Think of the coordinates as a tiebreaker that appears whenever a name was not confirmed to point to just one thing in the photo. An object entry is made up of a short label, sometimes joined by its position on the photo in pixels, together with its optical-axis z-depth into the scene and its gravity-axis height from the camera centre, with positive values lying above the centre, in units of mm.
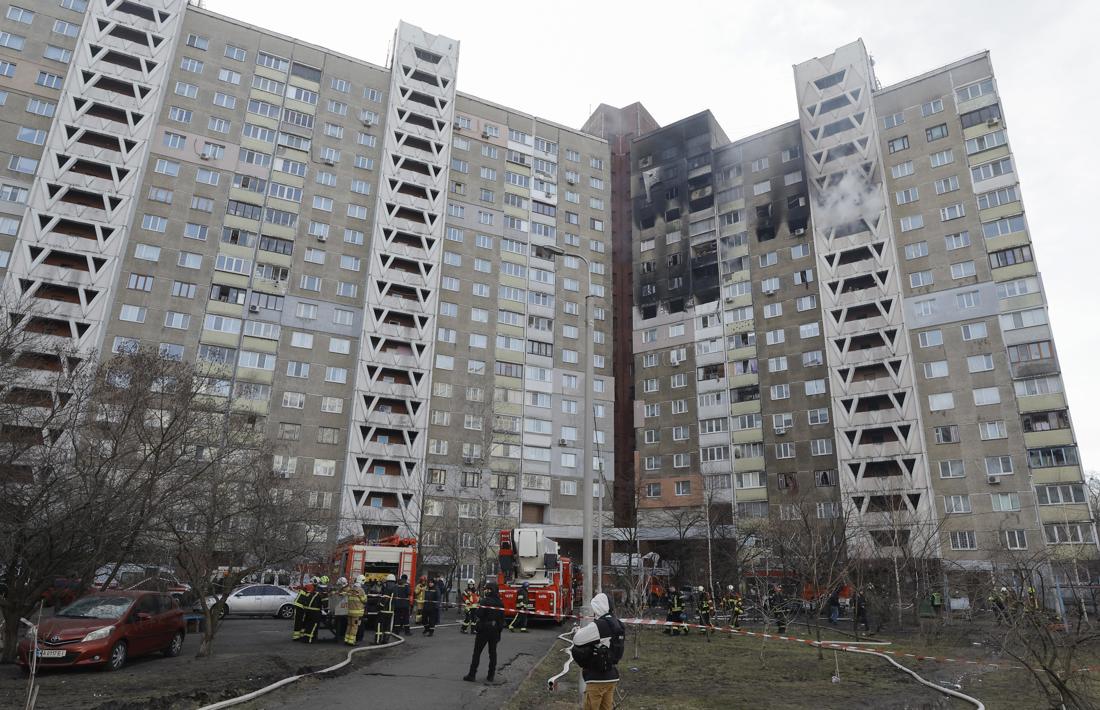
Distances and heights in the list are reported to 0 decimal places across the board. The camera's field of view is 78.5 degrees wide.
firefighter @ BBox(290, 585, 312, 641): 19625 -1755
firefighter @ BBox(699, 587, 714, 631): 26688 -1943
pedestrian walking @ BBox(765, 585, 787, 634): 26416 -1896
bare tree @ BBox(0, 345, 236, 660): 14109 +1296
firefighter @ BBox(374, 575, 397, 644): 19375 -1696
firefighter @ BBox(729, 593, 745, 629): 28828 -2064
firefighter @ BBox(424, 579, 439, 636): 22045 -1838
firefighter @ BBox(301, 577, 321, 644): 19375 -1823
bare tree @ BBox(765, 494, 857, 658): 29891 +1006
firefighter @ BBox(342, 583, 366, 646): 18391 -1648
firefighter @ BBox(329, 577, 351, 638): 19297 -1538
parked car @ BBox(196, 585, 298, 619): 30047 -2283
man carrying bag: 8969 -1280
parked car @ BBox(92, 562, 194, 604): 27719 -1368
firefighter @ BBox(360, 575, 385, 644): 19219 -1767
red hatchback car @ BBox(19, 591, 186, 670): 13148 -1732
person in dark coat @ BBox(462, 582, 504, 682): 13164 -1376
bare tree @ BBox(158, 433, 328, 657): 16953 +1087
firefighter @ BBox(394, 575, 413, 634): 21656 -1652
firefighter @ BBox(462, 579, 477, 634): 23375 -1667
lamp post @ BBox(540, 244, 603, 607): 12164 +1329
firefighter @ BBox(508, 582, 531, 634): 24391 -1824
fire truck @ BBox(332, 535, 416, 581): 25188 -305
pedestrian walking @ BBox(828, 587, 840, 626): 35031 -2387
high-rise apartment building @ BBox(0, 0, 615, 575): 54000 +25593
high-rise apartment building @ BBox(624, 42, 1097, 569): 50844 +20052
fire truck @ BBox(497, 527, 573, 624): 25625 -569
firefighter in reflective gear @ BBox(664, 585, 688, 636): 26281 -1974
